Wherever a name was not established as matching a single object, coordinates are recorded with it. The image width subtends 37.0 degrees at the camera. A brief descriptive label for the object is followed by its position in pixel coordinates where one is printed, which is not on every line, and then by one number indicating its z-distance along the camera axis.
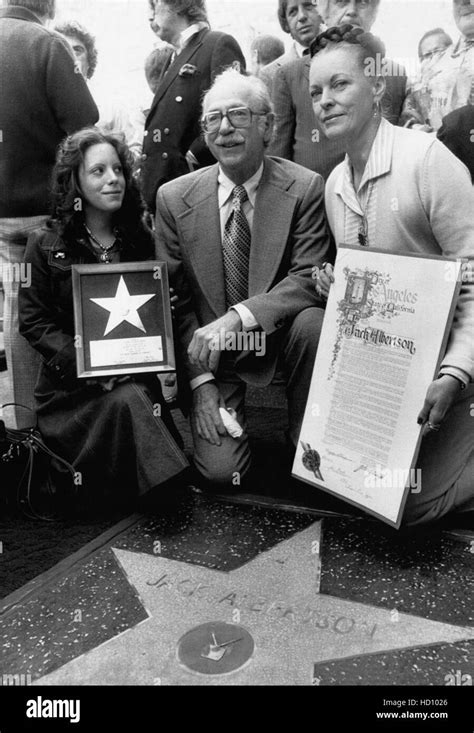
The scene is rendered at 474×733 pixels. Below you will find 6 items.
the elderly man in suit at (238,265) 2.56
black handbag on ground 2.55
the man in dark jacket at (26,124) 2.94
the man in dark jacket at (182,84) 3.33
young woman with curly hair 2.52
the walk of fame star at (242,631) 1.66
